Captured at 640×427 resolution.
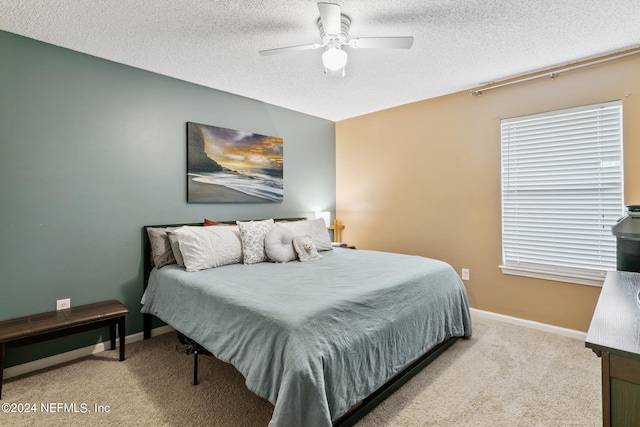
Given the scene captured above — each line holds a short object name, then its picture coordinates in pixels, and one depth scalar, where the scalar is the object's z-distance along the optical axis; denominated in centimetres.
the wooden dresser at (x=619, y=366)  94
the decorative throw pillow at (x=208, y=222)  328
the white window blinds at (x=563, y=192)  270
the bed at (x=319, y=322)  147
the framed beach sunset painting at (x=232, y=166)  328
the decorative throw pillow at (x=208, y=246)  262
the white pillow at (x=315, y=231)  345
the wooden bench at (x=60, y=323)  205
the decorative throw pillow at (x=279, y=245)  294
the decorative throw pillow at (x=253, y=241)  290
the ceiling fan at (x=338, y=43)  205
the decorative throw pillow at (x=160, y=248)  281
